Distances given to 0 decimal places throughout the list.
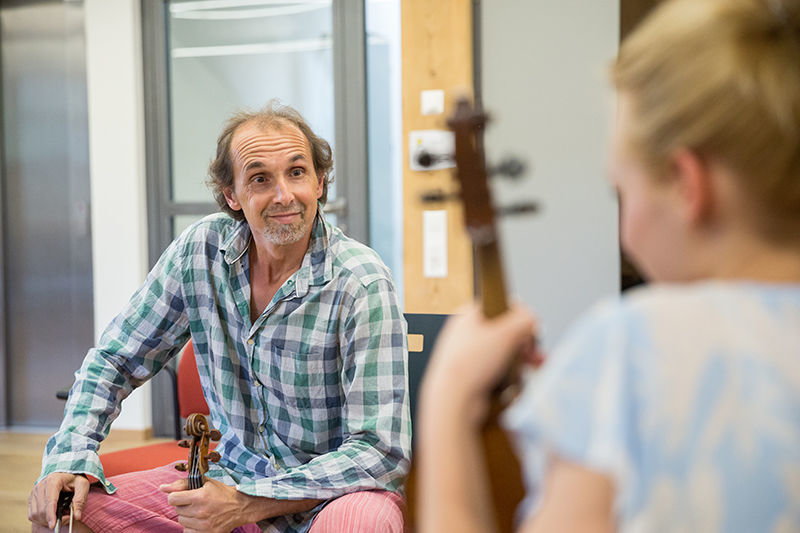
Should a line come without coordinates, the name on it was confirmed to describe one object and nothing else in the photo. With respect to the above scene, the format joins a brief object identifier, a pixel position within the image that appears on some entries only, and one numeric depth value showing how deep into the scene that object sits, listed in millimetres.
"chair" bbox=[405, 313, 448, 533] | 2055
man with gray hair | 1616
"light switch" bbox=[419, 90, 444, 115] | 3688
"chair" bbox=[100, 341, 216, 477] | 2146
